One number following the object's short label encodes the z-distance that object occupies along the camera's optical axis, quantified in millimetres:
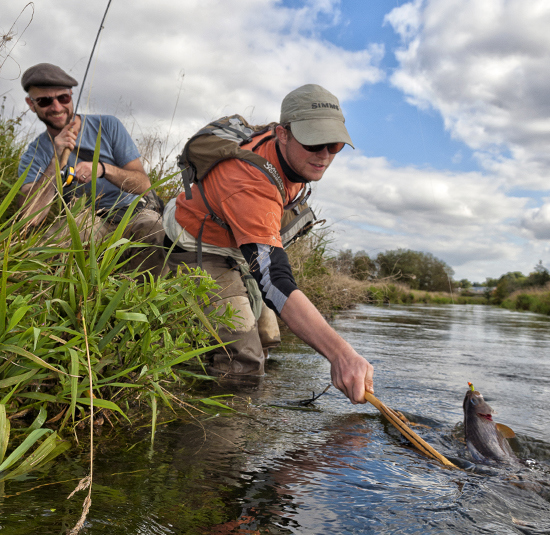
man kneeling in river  2277
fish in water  2154
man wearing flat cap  3943
